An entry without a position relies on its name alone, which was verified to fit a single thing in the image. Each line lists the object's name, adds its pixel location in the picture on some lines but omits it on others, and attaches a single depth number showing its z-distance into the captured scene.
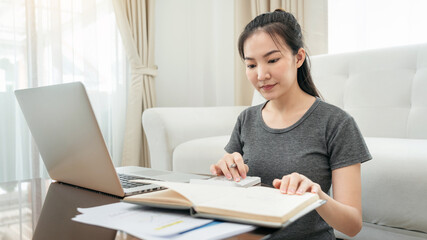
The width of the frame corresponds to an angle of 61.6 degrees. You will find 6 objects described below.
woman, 0.82
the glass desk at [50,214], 0.60
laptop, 0.69
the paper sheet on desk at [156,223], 0.42
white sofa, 1.17
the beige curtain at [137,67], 2.92
